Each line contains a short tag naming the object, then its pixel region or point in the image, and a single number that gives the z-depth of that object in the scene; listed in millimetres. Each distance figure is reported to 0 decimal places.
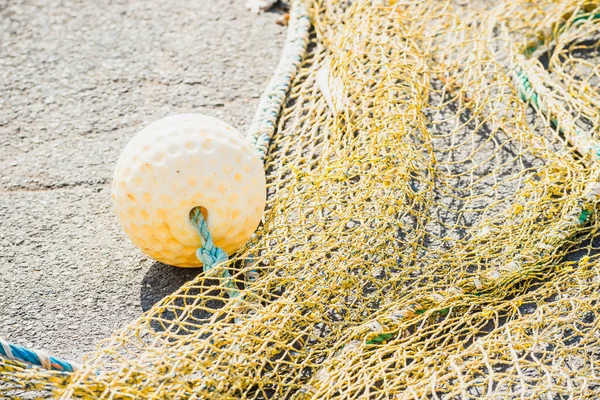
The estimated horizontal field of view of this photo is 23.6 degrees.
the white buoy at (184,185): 1727
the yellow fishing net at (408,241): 1624
